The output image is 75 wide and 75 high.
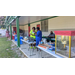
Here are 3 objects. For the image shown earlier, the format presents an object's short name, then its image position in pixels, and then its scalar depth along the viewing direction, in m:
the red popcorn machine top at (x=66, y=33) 1.37
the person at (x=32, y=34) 4.58
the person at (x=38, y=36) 3.66
